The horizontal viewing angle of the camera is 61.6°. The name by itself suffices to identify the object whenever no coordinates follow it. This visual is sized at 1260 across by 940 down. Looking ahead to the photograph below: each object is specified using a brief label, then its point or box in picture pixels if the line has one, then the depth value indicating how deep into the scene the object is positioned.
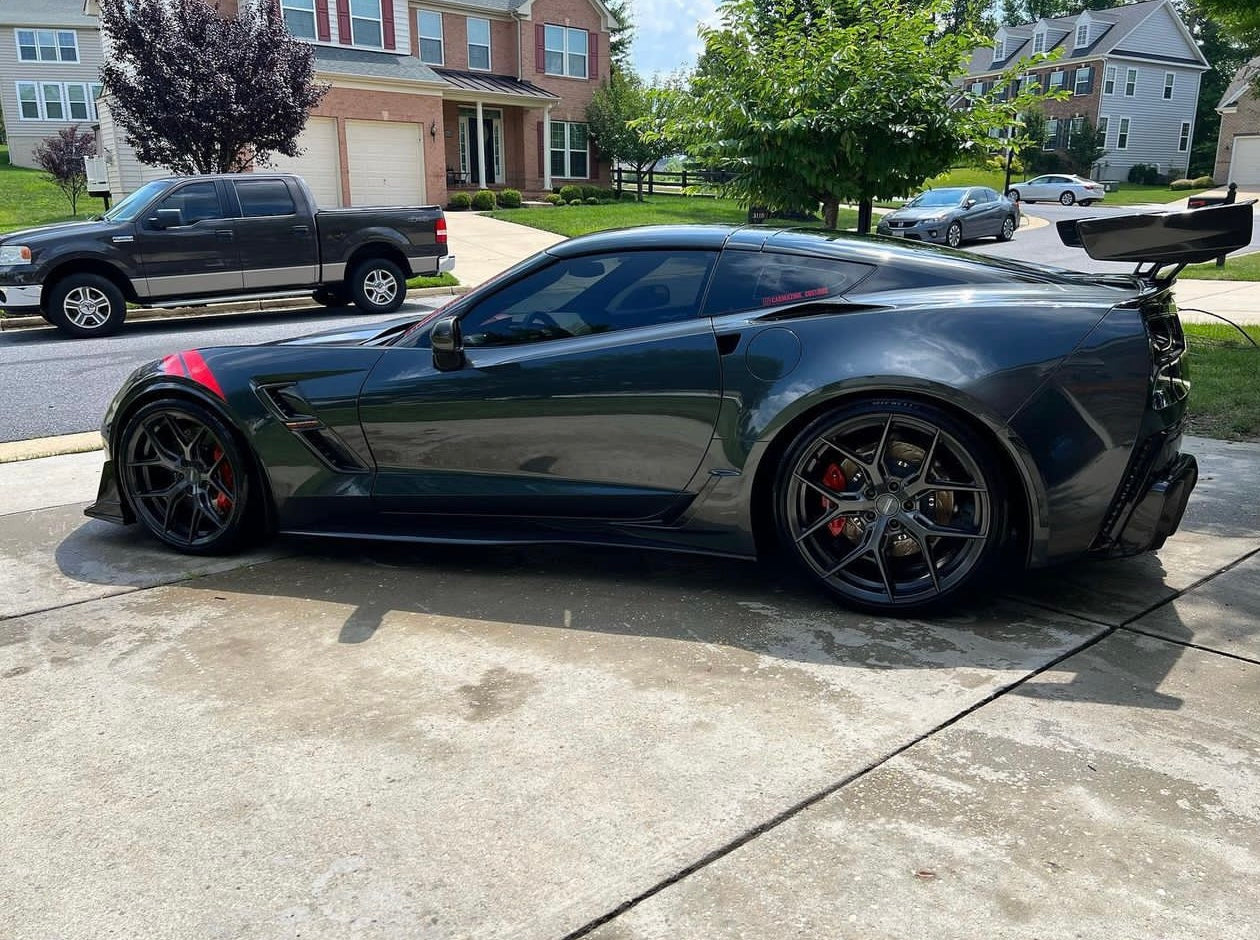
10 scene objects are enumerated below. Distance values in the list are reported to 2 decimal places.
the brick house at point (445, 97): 27.52
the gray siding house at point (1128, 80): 55.06
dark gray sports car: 3.49
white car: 42.81
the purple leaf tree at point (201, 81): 17.22
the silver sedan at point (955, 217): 23.47
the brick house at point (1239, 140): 50.72
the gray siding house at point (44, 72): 42.22
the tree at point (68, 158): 27.45
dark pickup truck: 11.77
